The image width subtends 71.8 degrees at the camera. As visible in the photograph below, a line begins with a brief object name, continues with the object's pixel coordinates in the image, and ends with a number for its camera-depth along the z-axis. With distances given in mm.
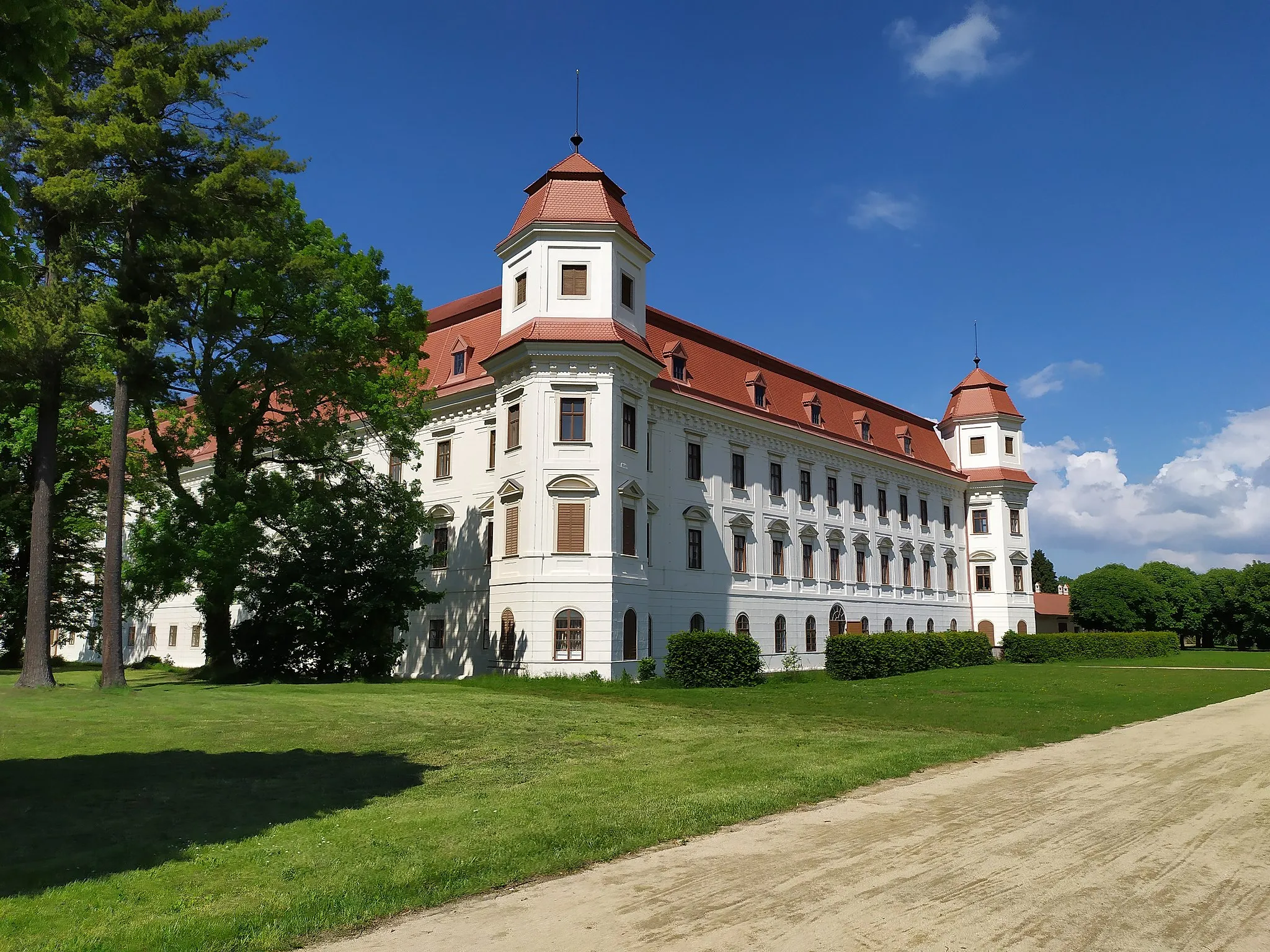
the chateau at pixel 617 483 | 29672
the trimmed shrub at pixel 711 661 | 26625
